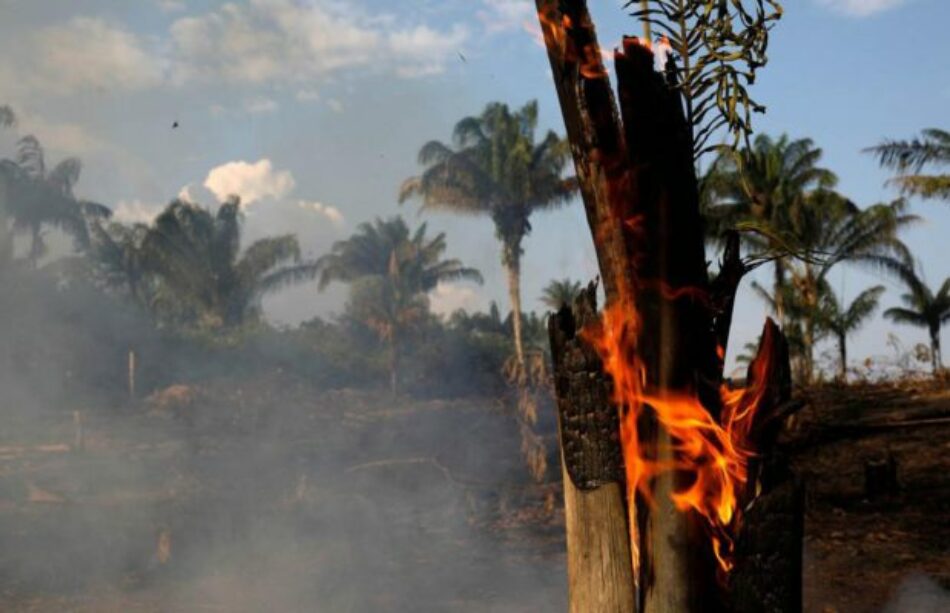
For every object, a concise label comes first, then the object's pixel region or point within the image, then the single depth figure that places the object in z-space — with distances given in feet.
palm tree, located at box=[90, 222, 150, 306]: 126.41
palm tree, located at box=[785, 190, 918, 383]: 97.19
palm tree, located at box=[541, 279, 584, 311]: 171.01
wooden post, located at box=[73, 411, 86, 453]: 66.85
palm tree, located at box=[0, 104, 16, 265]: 90.89
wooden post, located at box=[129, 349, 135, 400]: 88.85
